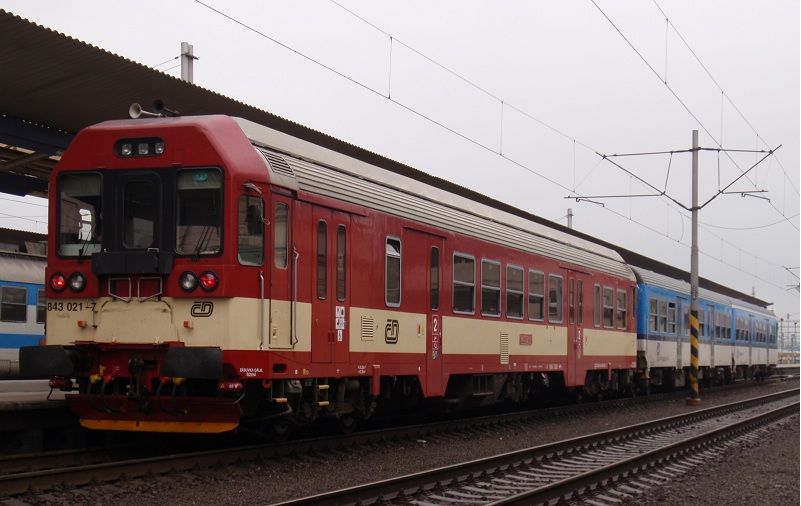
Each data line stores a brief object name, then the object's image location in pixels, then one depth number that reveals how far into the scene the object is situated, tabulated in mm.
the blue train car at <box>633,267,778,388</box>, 25141
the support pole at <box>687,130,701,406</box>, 23953
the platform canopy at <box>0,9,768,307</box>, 12430
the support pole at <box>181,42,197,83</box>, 20078
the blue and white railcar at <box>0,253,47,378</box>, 21047
